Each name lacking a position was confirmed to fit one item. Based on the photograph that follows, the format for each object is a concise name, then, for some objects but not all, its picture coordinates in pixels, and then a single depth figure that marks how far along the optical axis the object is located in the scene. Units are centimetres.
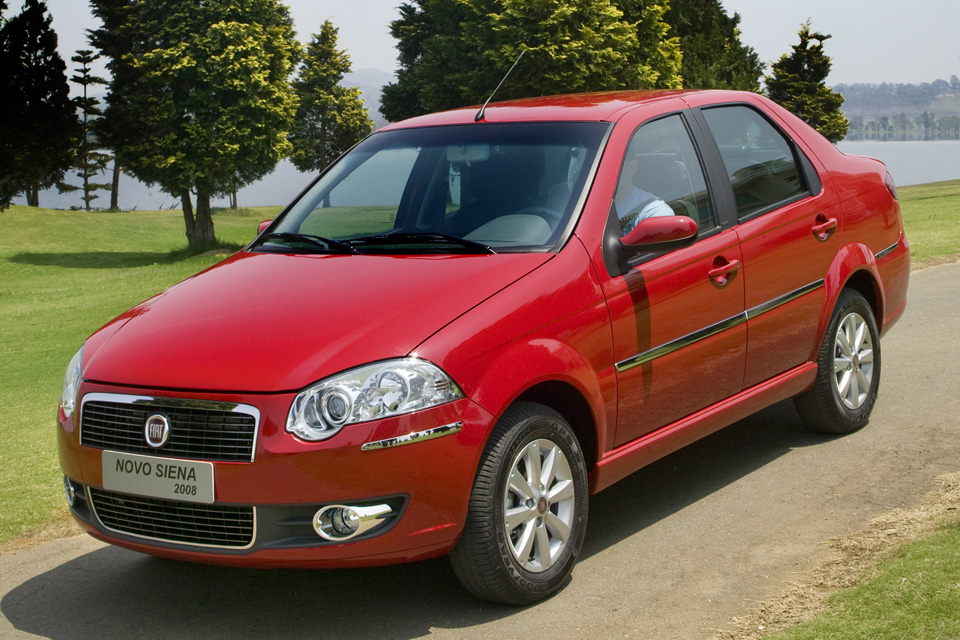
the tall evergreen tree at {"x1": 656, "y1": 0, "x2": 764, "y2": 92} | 5628
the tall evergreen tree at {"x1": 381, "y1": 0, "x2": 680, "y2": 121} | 4428
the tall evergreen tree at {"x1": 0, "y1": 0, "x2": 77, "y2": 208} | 2766
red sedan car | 374
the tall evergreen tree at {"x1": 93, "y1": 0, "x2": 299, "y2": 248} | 4331
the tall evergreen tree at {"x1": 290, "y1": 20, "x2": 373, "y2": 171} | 8288
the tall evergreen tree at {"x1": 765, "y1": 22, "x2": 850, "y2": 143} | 6444
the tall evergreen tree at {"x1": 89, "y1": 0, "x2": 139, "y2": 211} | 4353
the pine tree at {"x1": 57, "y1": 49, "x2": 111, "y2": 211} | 3966
